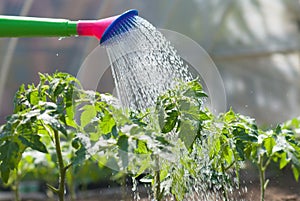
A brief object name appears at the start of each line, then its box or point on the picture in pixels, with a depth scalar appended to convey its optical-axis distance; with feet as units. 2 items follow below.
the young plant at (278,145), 13.57
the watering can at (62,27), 11.82
